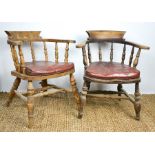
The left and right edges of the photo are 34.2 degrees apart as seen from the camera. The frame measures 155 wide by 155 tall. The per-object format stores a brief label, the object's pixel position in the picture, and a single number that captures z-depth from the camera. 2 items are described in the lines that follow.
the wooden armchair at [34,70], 2.06
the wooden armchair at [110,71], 2.11
